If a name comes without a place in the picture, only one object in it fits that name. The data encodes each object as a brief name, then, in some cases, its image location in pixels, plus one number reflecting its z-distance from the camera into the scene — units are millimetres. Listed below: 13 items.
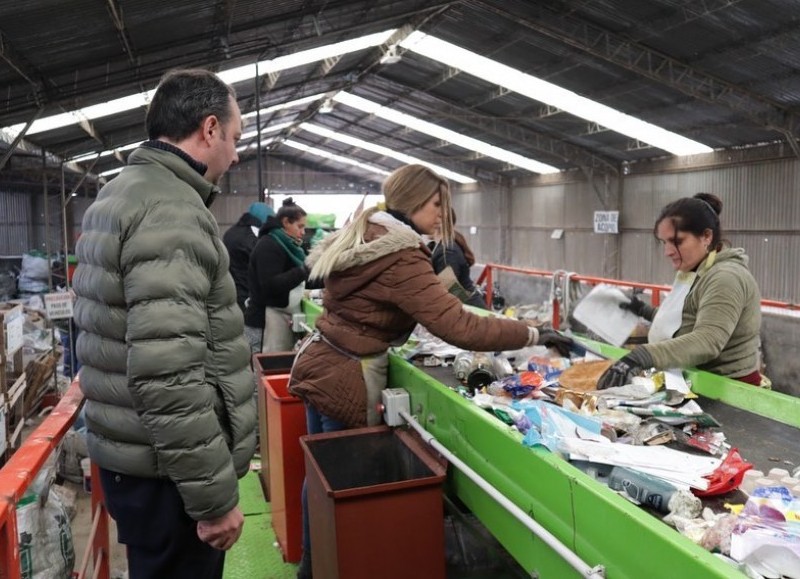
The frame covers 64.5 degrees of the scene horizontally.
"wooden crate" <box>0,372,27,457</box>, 4170
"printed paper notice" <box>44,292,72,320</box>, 5312
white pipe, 1212
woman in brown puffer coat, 2057
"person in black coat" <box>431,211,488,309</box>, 4383
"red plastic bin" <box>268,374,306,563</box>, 2877
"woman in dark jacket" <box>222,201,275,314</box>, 4523
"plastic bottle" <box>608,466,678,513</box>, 1291
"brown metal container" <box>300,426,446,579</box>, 1890
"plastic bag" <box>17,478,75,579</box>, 1724
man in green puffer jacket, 1303
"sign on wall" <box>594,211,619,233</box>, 13789
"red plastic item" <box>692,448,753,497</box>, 1349
